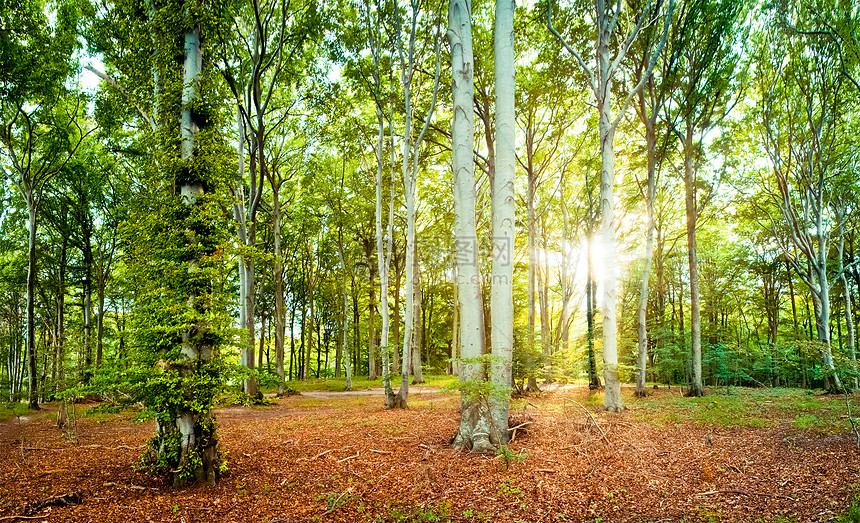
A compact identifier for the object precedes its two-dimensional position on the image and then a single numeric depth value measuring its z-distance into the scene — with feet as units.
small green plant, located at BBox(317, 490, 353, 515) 13.06
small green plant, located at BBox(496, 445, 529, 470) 16.08
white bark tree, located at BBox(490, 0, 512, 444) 19.06
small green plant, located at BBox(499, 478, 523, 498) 13.91
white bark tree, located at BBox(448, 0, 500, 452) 18.76
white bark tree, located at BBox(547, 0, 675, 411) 28.61
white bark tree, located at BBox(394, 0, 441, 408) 34.12
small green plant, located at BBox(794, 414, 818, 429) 23.68
